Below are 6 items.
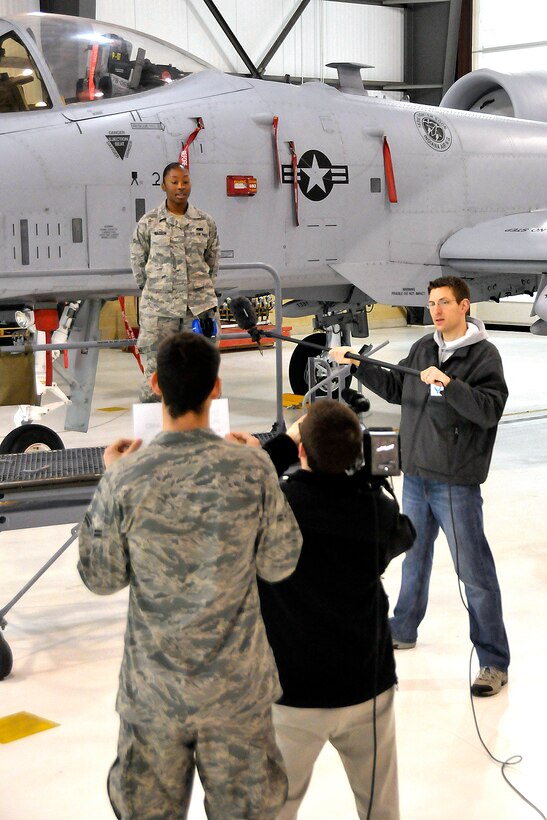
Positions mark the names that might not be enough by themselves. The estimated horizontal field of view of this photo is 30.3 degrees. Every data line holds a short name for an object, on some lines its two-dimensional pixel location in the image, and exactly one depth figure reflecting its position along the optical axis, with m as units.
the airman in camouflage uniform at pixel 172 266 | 6.17
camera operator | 2.56
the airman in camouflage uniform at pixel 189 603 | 2.18
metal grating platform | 4.32
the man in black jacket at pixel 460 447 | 4.18
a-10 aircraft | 7.55
